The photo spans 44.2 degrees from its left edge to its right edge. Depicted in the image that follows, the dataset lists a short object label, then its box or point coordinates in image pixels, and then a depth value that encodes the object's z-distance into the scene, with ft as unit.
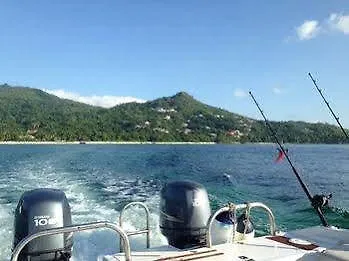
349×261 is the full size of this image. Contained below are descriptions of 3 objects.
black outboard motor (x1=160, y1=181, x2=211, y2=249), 18.16
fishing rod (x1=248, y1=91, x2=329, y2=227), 20.28
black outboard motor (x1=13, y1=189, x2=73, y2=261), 15.28
